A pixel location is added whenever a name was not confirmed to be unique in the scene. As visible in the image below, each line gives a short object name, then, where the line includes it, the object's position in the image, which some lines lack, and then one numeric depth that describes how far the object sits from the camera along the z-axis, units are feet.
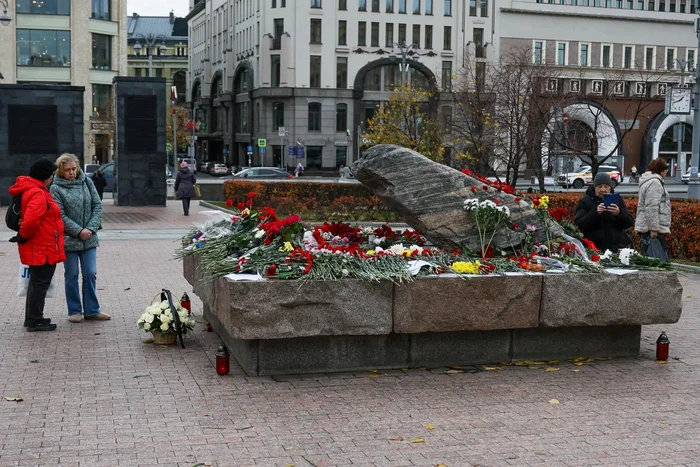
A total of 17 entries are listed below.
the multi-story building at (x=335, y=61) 247.91
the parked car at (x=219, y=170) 246.68
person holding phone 35.24
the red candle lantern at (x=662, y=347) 29.19
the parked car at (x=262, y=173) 177.75
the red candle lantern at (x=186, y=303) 34.68
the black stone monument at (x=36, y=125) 101.76
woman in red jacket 32.09
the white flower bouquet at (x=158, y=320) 30.50
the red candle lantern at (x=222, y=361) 26.50
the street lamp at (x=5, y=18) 101.35
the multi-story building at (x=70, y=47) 207.62
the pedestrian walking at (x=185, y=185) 93.61
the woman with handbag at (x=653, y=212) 43.42
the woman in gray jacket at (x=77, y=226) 33.83
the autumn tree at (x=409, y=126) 118.21
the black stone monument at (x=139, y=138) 103.50
